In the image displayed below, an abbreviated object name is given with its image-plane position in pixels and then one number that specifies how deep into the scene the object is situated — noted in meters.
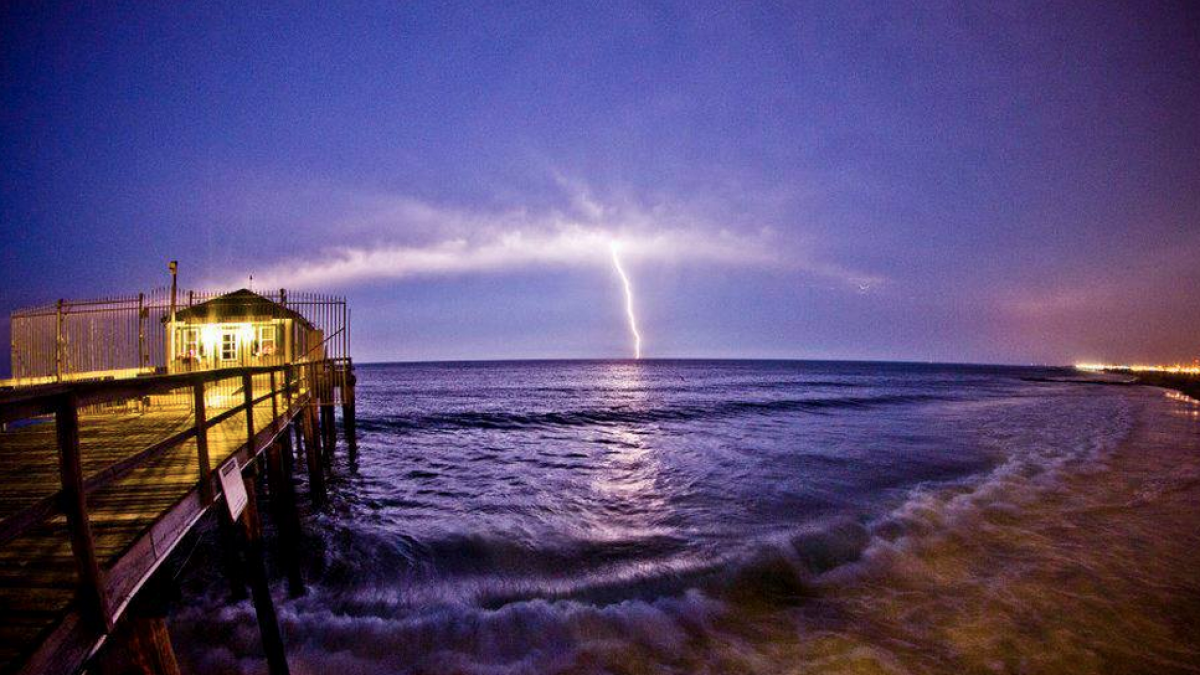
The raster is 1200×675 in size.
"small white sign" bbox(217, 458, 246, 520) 3.74
